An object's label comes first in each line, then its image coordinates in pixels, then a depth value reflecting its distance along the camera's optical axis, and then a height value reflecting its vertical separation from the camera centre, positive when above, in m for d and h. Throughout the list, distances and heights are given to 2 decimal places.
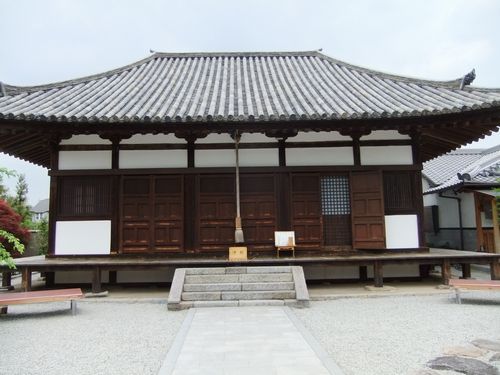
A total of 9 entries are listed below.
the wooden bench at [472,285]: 7.45 -1.22
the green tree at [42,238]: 18.33 -0.44
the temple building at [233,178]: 9.84 +1.20
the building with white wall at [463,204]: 13.89 +0.71
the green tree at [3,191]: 24.38 +2.43
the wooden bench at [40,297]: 6.75 -1.21
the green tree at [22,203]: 22.64 +1.75
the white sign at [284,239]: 9.41 -0.36
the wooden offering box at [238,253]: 9.12 -0.65
